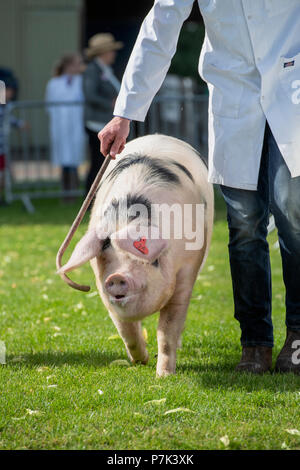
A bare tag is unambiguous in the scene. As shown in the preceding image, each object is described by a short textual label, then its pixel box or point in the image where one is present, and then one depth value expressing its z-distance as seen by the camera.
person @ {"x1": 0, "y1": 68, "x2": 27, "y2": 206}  22.94
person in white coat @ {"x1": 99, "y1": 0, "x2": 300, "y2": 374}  7.60
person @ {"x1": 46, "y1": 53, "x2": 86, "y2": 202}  23.34
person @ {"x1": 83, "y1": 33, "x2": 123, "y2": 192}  21.70
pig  7.24
